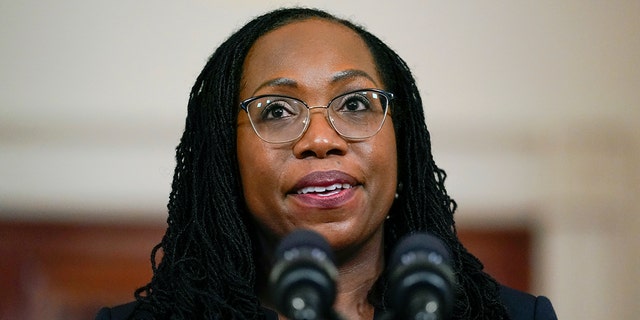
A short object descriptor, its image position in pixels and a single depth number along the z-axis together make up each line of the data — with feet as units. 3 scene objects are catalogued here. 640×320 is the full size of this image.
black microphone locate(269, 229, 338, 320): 10.75
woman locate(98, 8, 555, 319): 11.70
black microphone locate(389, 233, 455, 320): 10.75
